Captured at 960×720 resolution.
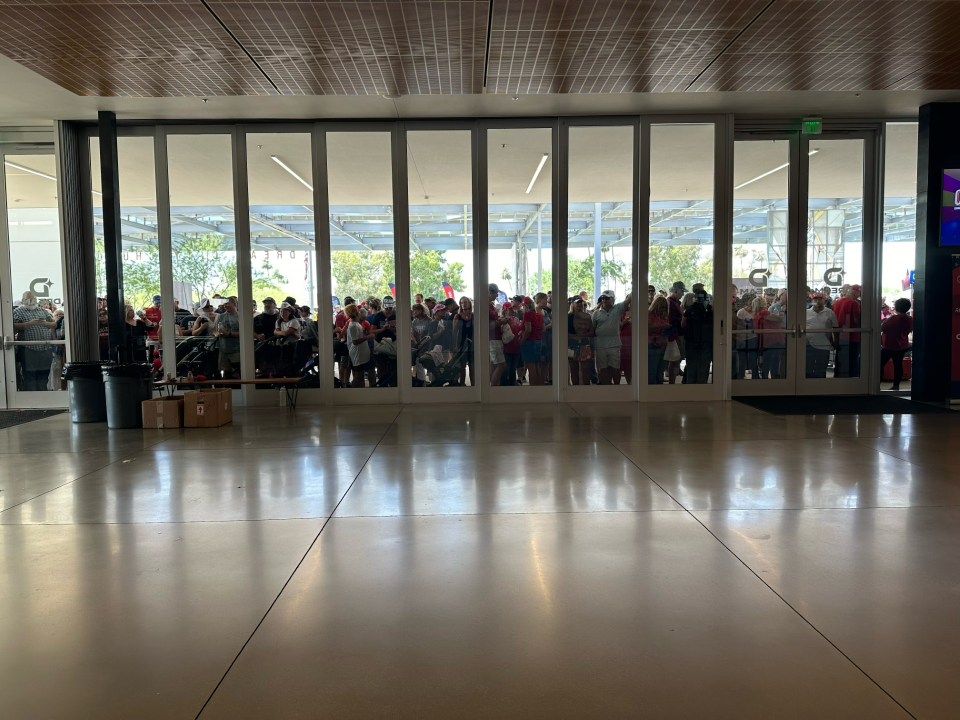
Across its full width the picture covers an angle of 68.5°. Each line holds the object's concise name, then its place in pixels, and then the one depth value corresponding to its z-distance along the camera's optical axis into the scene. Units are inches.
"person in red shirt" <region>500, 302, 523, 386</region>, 396.5
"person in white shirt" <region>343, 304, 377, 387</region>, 398.6
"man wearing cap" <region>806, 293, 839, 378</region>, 411.5
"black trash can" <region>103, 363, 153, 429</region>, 327.3
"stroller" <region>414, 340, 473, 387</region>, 400.5
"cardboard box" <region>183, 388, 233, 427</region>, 327.3
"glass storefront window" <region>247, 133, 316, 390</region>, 394.0
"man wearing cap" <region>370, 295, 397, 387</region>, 398.0
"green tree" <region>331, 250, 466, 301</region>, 395.2
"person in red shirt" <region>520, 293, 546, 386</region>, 395.5
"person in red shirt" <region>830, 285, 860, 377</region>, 412.2
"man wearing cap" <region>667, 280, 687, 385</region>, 394.6
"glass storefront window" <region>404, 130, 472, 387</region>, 392.5
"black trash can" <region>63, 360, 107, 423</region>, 342.3
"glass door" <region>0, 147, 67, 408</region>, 400.5
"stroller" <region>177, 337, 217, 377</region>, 398.9
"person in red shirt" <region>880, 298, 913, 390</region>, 430.9
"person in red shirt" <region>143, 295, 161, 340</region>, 400.2
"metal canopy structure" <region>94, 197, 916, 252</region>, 390.0
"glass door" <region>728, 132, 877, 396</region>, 405.1
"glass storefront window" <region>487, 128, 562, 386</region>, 390.3
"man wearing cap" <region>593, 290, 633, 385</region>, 394.6
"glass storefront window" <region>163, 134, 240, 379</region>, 394.0
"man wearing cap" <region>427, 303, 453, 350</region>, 397.4
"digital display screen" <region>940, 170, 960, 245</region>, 368.8
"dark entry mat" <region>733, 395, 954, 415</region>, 351.9
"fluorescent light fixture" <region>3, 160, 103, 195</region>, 401.1
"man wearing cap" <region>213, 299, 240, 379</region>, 399.9
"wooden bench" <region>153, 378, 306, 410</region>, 360.0
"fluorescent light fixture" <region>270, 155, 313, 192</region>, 397.4
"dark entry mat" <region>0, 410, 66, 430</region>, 354.6
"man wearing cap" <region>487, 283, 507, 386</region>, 397.1
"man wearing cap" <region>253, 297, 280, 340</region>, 399.2
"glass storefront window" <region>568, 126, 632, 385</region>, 390.0
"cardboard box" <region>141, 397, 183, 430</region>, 325.7
